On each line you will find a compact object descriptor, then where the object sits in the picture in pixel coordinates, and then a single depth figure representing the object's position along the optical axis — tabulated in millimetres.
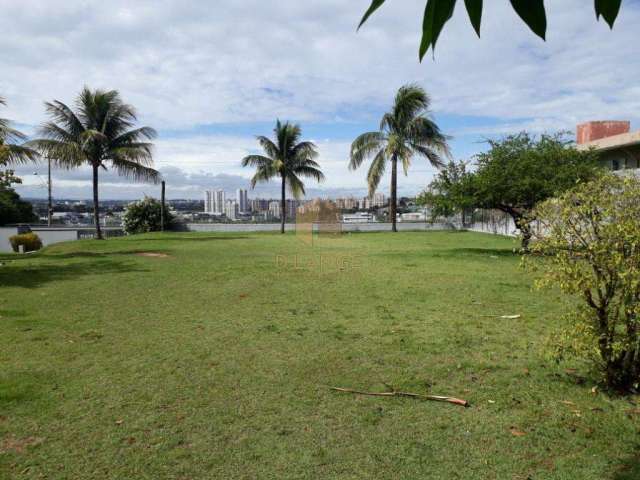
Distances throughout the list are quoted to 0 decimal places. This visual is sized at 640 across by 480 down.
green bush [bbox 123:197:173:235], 29078
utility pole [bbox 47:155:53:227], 33719
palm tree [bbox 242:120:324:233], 26234
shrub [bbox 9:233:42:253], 19031
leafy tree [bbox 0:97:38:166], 10555
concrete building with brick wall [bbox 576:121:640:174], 19266
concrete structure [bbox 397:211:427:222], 32259
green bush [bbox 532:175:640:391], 3254
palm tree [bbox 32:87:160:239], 19984
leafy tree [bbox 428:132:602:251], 12805
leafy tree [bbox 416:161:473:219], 14344
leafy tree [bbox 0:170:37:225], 33762
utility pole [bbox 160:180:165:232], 28459
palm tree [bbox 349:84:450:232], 24734
